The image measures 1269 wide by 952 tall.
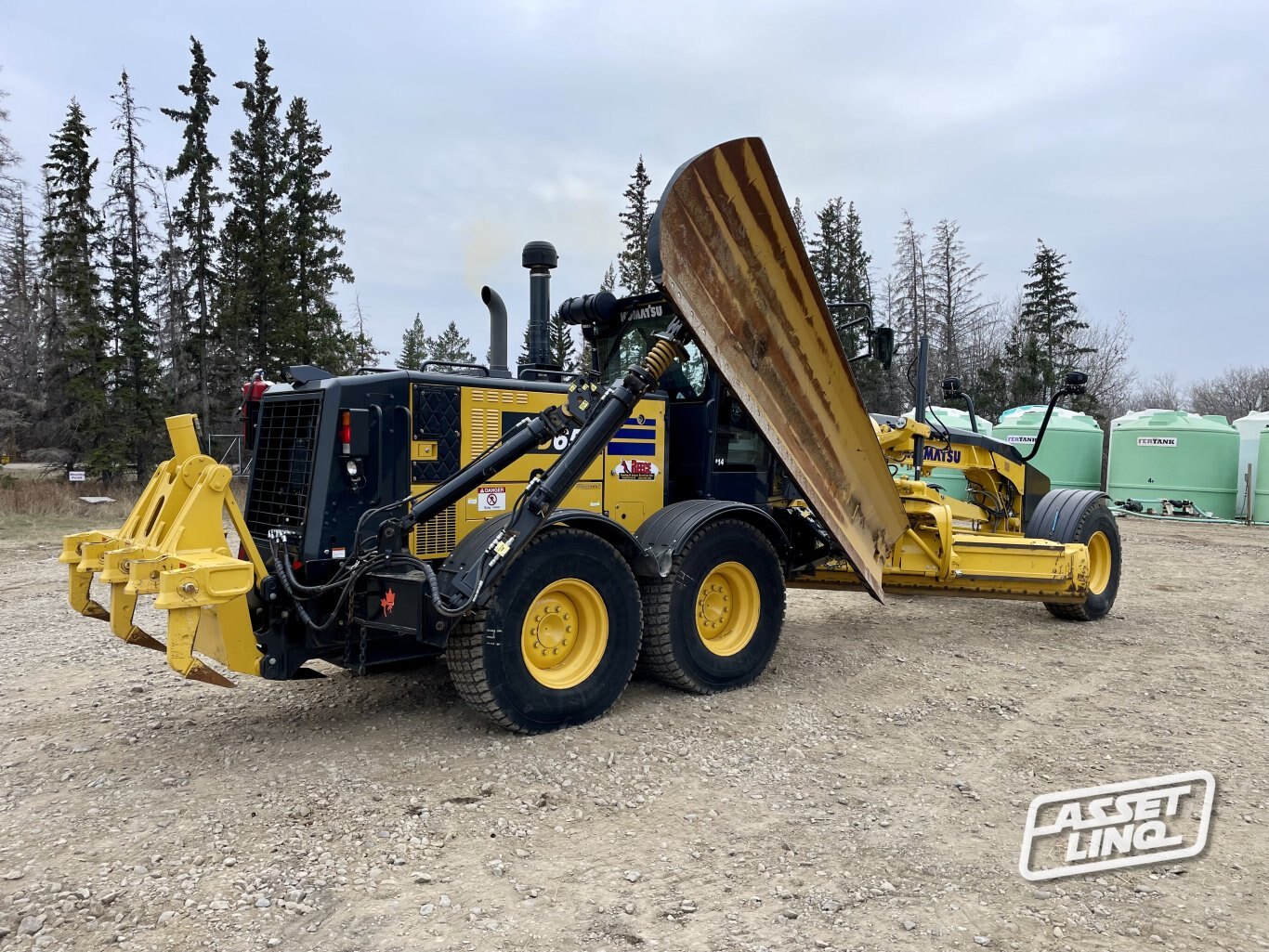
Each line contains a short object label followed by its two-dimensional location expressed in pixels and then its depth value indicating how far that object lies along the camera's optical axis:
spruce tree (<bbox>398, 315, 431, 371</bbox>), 66.69
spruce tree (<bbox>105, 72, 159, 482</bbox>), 23.48
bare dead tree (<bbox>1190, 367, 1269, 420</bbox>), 51.07
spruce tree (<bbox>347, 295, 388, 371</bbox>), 29.62
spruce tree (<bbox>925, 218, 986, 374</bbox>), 42.97
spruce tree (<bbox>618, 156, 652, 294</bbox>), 35.75
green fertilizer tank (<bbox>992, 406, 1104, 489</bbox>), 22.42
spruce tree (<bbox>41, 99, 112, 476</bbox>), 22.69
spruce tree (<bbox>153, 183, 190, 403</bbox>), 26.20
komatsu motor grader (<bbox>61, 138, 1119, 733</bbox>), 4.51
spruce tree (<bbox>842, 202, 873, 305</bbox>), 42.06
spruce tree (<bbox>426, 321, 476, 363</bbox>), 66.25
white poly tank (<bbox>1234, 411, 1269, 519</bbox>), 20.05
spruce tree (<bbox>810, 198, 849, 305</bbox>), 43.16
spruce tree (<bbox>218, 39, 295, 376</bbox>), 24.78
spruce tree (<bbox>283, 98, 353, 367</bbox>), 26.12
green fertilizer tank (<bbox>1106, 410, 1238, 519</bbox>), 20.28
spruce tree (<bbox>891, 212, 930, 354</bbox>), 43.56
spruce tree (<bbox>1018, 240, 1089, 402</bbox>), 36.25
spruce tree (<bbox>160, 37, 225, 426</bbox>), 25.16
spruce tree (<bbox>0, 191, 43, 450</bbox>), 29.78
